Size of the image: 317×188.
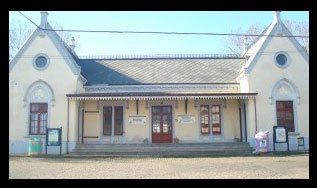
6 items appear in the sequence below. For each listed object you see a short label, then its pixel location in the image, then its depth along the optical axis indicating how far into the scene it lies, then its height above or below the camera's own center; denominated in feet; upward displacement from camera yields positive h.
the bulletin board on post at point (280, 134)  53.11 -3.38
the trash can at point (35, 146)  52.75 -5.19
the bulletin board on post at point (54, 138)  53.26 -3.80
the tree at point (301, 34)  91.40 +25.85
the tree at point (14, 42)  96.63 +24.83
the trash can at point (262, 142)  51.37 -4.70
